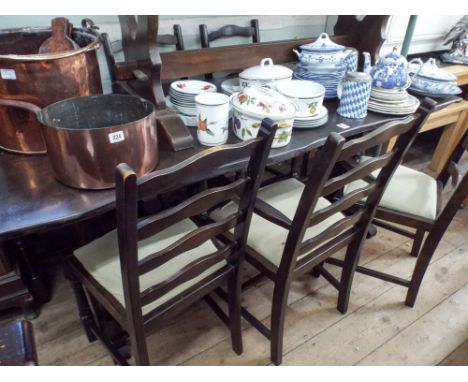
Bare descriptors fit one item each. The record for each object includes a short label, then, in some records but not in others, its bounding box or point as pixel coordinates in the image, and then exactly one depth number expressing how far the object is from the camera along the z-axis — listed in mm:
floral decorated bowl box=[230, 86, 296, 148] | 990
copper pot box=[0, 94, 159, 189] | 732
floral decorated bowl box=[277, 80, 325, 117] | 1129
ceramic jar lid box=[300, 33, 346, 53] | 1292
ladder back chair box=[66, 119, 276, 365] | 626
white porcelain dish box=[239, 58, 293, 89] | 1174
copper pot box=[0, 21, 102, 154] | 830
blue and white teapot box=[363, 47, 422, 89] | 1264
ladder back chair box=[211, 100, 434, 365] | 801
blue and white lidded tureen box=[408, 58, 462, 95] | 1457
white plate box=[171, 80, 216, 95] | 1133
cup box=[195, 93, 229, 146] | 961
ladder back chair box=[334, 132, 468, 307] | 1231
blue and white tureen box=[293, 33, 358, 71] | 1294
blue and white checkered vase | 1194
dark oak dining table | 724
